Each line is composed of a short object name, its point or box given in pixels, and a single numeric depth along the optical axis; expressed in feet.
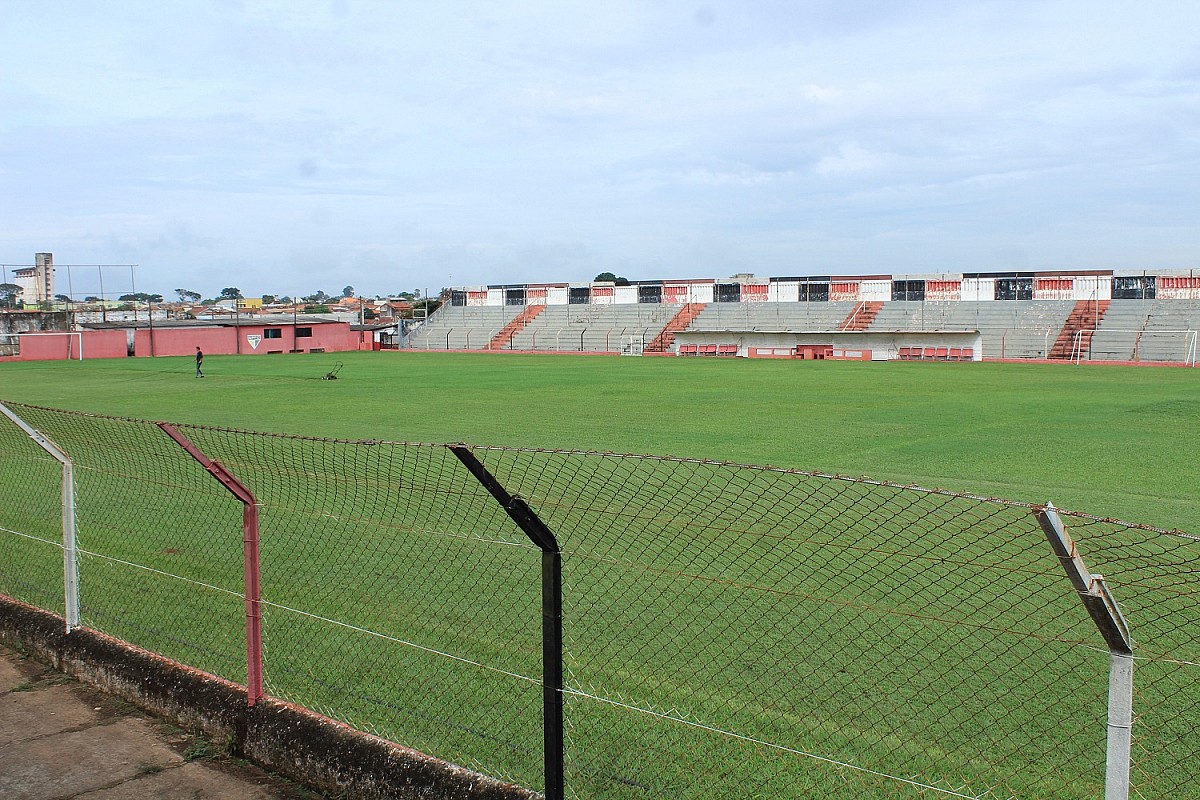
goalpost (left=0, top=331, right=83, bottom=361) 182.59
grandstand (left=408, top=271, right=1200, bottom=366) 174.40
